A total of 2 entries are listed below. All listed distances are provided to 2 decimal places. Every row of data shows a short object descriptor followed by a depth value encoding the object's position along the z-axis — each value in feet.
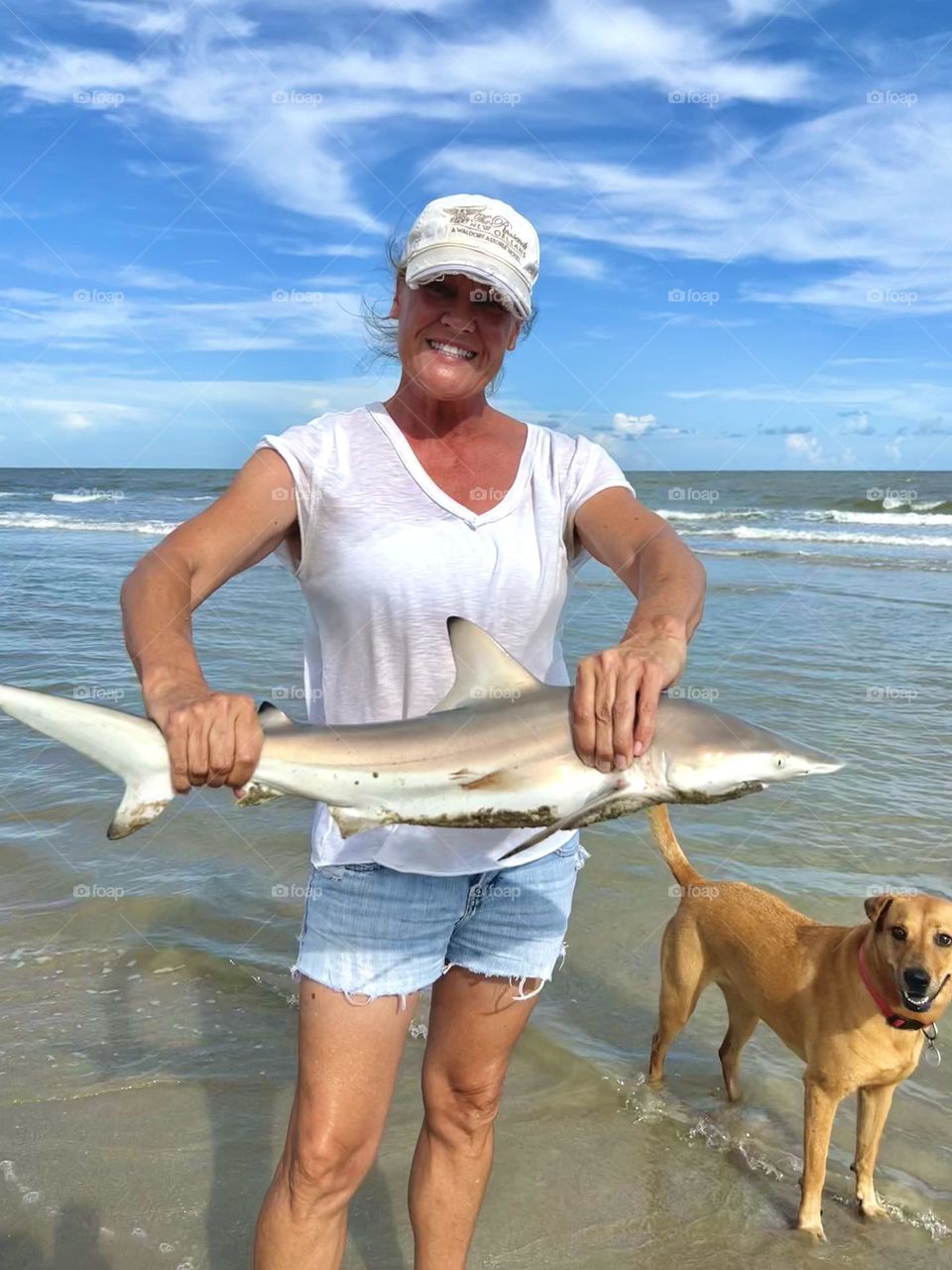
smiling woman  8.43
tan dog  12.58
